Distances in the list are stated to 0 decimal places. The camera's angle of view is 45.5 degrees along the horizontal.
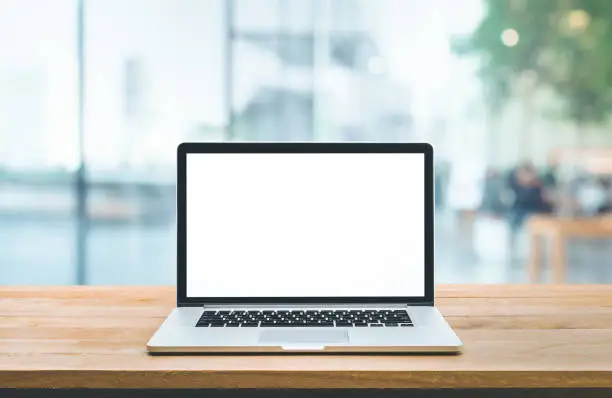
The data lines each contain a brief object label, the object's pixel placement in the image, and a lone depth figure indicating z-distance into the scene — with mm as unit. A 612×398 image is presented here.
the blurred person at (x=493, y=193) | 3803
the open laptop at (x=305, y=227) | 1218
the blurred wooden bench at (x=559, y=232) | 3869
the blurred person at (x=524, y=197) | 3809
